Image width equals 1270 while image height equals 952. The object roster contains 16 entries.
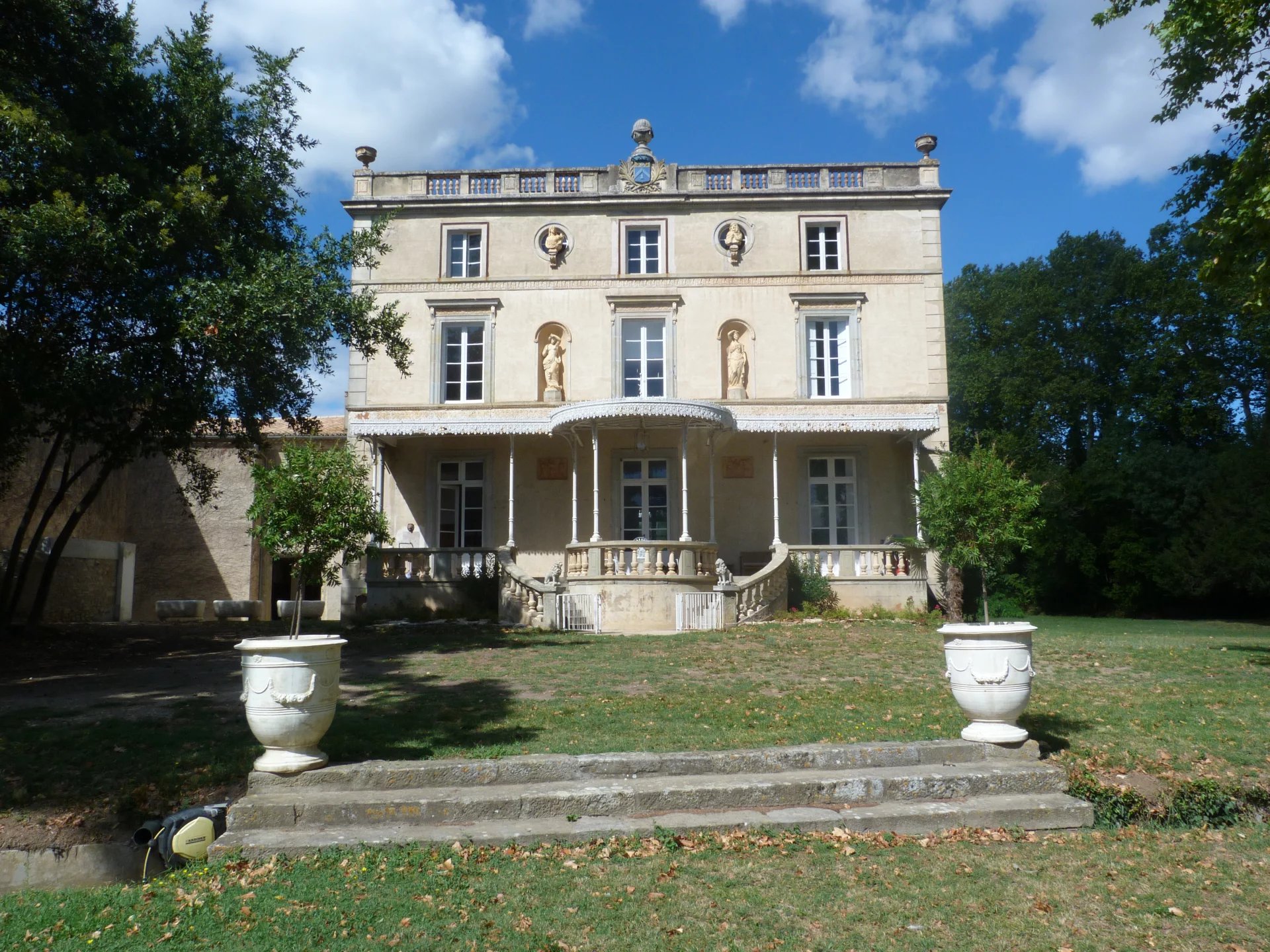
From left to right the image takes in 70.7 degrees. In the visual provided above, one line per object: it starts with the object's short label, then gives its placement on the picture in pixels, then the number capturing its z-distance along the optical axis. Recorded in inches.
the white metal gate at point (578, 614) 613.9
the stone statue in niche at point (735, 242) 801.6
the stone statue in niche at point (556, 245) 809.5
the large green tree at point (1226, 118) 329.7
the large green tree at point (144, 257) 411.8
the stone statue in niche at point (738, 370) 785.6
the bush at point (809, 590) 673.6
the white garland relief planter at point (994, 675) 252.2
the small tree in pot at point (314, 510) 384.2
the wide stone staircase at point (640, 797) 210.2
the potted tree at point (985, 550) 252.7
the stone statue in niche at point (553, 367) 796.6
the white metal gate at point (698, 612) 603.8
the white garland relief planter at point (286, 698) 226.4
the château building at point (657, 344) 779.4
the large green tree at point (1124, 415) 935.7
